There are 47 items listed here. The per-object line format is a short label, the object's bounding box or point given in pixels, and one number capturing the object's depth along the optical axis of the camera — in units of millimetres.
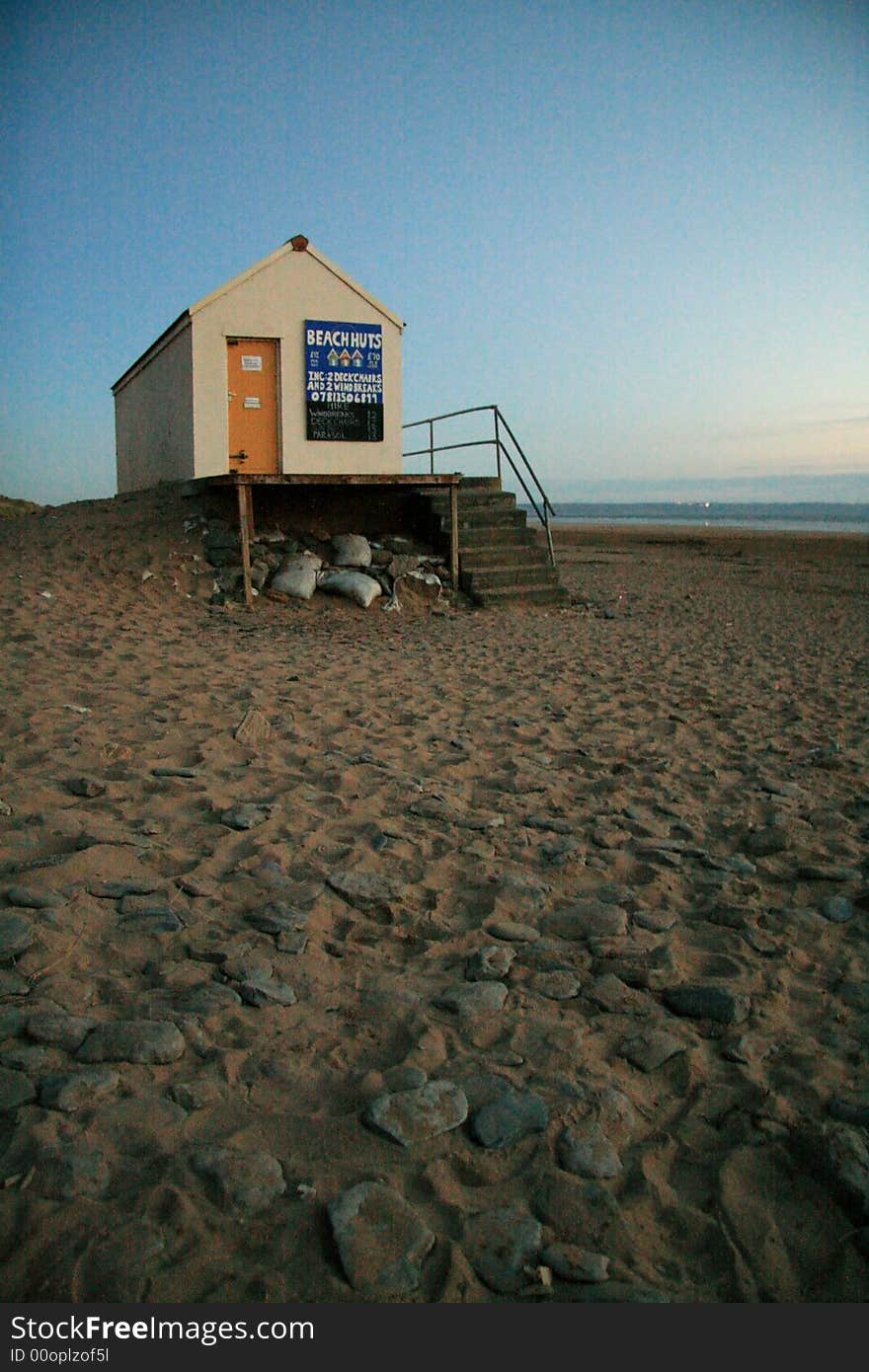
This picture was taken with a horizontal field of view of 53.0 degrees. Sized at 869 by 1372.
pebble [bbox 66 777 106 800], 4359
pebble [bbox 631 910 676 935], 3443
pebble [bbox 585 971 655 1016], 2879
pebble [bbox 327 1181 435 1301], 1798
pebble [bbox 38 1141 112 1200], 1952
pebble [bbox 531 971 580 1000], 2951
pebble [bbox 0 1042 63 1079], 2363
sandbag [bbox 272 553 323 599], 12320
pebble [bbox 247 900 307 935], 3254
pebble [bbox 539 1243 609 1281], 1833
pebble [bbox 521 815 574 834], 4410
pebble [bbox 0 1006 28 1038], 2514
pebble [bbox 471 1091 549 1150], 2248
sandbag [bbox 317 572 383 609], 12393
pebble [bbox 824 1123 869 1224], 2084
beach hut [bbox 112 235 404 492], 13750
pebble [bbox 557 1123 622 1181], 2148
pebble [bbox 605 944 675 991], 3033
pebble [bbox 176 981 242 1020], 2711
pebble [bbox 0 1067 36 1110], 2229
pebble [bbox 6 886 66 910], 3229
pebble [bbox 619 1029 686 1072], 2586
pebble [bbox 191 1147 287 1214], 1977
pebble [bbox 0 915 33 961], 2912
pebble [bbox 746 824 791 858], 4242
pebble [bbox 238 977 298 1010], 2791
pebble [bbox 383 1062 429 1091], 2412
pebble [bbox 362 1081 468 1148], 2236
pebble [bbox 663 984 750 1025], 2834
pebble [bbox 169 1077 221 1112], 2291
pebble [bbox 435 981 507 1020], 2814
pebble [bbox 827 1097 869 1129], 2345
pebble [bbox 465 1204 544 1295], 1826
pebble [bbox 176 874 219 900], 3477
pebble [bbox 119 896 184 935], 3178
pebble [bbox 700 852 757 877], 3994
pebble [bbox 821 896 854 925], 3580
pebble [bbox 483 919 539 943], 3324
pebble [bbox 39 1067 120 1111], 2240
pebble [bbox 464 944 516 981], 3043
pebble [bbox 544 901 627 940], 3395
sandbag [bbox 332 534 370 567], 13219
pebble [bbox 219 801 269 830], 4148
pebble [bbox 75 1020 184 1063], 2451
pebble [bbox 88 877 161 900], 3377
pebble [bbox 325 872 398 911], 3527
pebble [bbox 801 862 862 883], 3936
